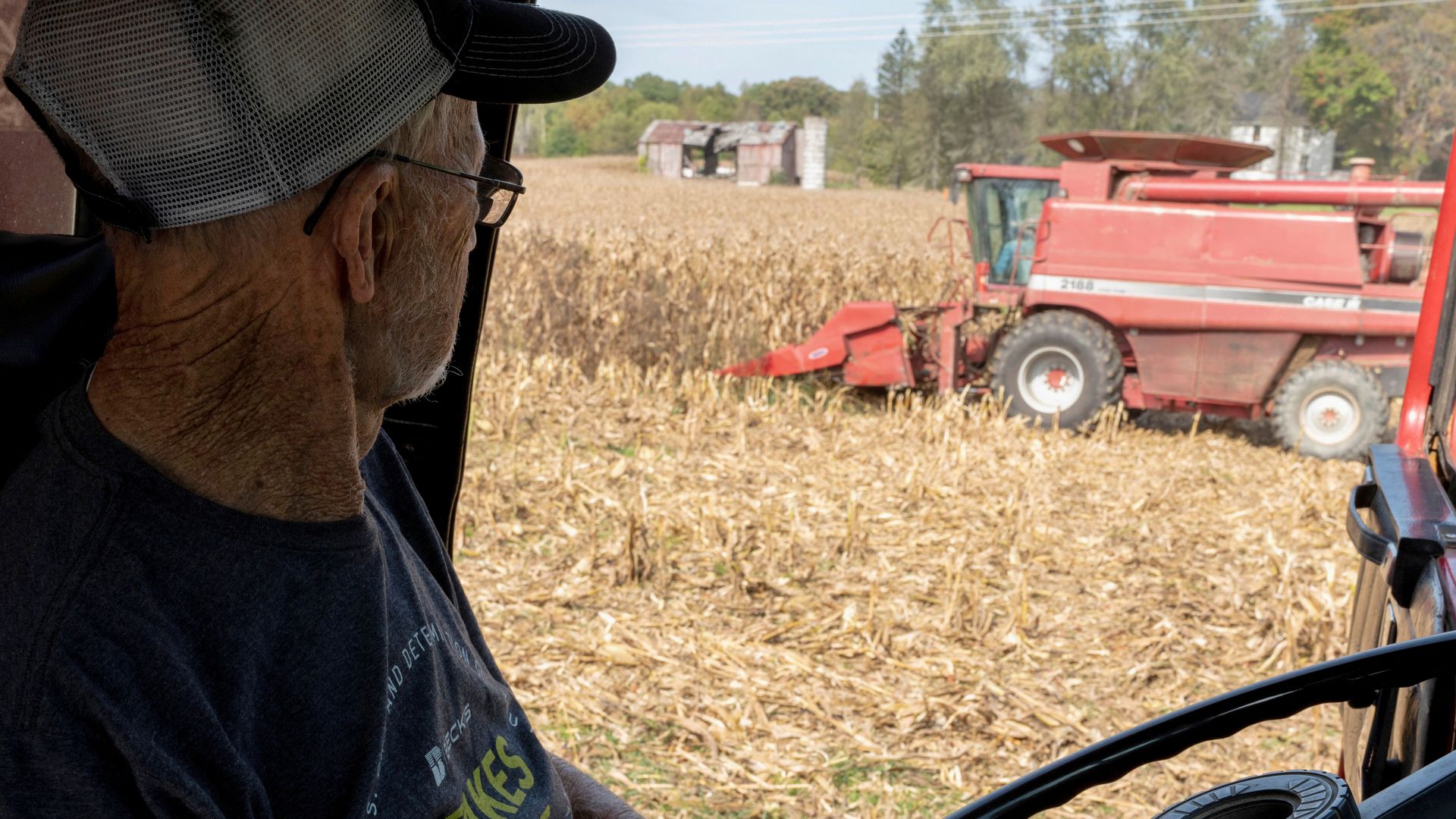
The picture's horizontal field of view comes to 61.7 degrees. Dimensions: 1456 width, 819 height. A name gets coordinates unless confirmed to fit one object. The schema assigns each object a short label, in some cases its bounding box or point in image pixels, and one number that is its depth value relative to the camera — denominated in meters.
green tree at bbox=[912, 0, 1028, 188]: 55.62
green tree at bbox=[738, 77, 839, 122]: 86.88
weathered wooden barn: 63.09
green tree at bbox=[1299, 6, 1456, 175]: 58.59
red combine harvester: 8.26
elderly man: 1.06
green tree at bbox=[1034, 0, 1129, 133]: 55.25
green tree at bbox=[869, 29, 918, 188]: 58.38
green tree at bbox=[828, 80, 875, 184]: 63.25
